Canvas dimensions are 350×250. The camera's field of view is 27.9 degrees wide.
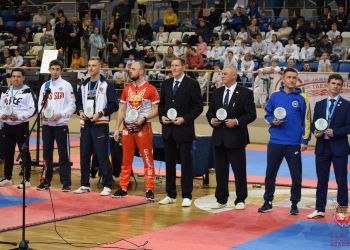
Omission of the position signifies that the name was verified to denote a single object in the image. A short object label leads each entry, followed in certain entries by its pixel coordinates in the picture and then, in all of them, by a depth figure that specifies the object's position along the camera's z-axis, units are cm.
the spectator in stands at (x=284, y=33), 2120
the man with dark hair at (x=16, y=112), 1053
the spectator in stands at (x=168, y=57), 1995
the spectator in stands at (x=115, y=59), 2145
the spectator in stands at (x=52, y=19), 2572
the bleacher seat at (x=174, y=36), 2329
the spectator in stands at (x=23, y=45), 2467
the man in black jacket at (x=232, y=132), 882
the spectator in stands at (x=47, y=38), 2461
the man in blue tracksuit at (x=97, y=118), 991
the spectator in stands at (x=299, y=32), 2084
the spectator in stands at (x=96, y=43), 2319
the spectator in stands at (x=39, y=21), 2644
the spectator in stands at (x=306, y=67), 1783
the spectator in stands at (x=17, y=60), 2239
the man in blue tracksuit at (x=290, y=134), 855
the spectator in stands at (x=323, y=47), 1947
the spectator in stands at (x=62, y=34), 2347
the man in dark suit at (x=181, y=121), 915
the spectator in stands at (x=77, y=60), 2203
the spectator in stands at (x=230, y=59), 1933
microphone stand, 653
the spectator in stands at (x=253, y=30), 2134
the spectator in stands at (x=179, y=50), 2123
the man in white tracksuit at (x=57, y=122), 1020
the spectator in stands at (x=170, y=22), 2427
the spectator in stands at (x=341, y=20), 2125
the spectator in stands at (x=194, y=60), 1970
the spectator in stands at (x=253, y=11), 2317
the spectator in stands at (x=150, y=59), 2047
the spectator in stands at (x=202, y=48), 2111
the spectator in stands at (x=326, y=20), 2131
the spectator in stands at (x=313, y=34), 2061
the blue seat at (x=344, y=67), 1819
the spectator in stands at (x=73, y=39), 2342
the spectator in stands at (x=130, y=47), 2222
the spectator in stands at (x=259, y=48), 2028
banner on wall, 1606
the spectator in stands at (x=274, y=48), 1989
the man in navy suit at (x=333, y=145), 819
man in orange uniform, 955
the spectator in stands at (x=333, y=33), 2061
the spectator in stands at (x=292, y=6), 2352
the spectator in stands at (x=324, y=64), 1778
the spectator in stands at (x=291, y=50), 1962
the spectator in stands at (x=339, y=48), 1938
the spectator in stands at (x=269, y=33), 2074
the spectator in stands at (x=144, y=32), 2330
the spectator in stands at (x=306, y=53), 1951
